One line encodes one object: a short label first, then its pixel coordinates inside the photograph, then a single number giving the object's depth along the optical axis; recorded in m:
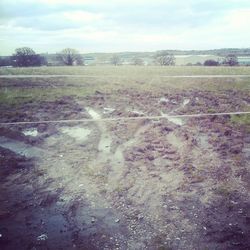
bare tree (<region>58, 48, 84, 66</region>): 59.19
